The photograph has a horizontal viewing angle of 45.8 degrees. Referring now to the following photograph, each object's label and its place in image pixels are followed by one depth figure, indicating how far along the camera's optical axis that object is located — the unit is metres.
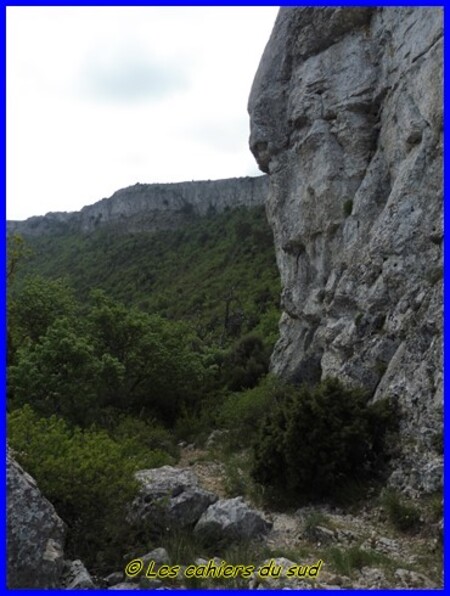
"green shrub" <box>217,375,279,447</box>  14.06
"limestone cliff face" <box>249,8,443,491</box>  10.27
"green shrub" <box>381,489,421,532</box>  7.69
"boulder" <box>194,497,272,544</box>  7.45
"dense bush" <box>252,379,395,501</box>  9.20
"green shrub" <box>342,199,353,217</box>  15.90
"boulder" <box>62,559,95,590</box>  5.87
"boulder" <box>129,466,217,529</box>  7.74
